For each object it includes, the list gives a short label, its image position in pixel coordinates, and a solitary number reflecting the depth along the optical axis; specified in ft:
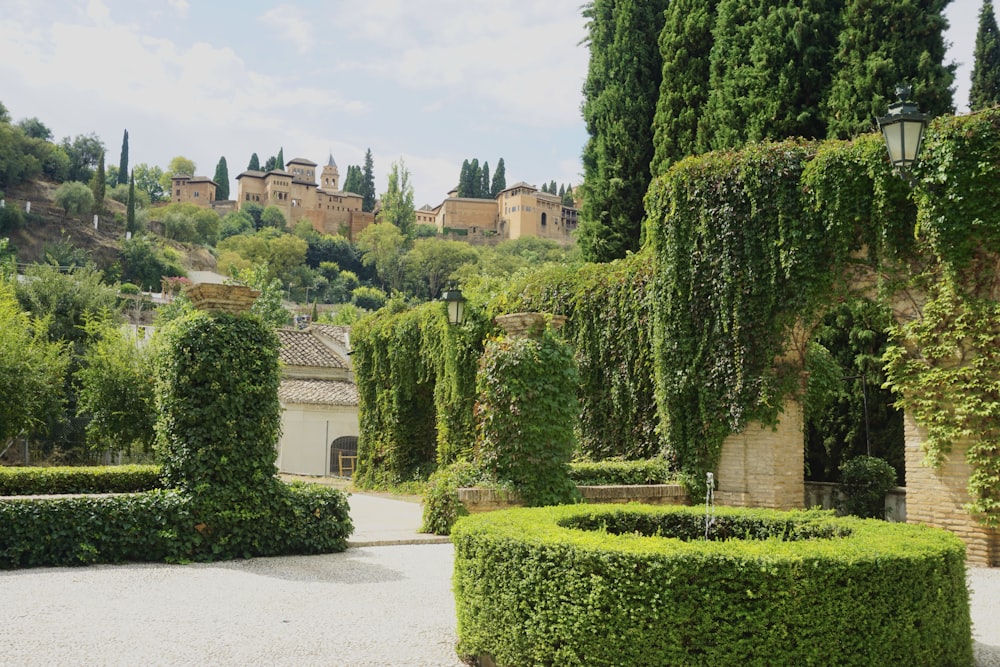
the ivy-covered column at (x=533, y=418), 32.42
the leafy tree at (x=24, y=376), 56.54
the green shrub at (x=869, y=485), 43.97
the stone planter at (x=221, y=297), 29.53
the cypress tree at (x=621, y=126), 74.02
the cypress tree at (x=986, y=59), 73.05
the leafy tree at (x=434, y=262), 292.81
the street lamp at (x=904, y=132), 23.73
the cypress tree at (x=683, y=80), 66.85
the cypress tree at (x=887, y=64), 52.65
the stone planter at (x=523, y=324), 33.60
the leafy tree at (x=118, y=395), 65.31
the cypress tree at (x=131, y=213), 264.17
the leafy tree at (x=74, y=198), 260.01
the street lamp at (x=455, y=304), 43.21
